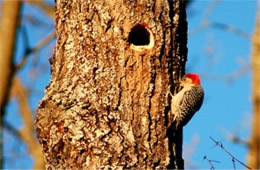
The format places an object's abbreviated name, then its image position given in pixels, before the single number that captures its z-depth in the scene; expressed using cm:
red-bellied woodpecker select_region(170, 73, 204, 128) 912
